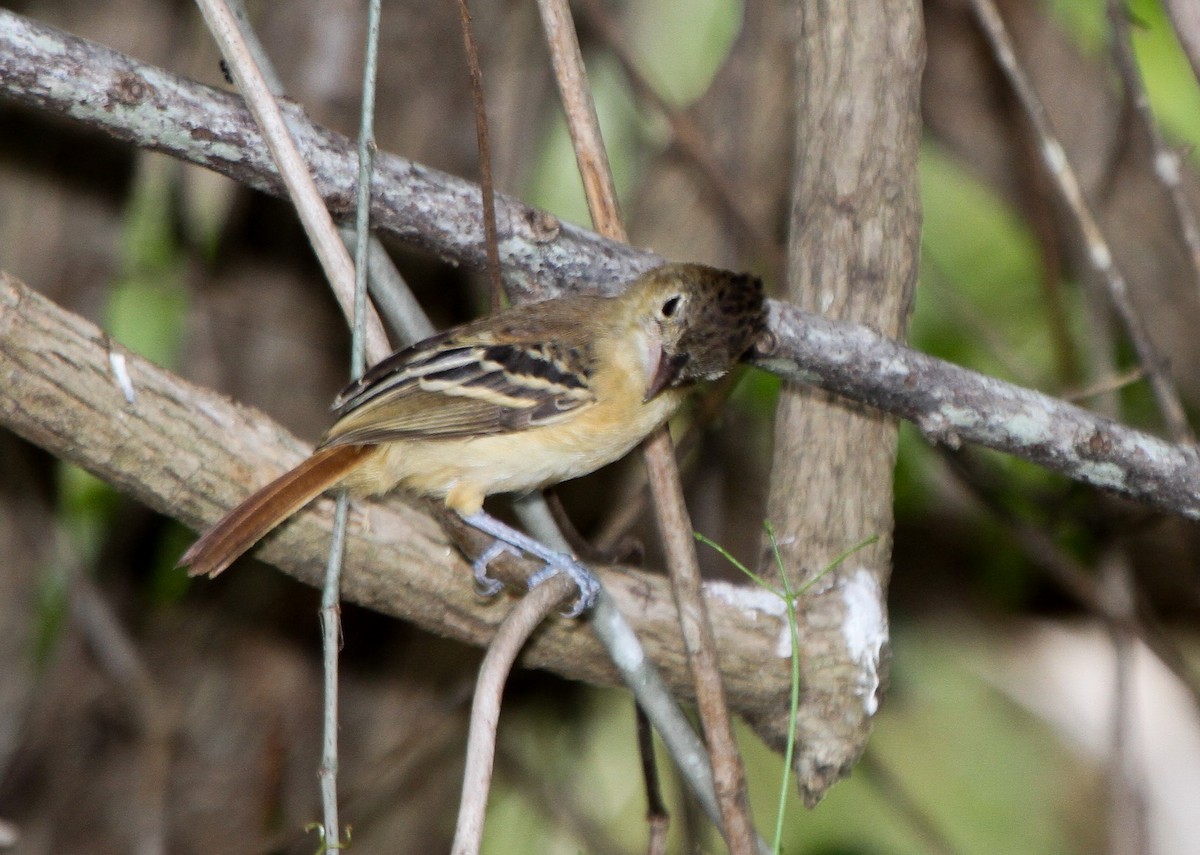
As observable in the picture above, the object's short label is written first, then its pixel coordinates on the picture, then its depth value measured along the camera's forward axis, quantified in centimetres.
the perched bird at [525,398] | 482
